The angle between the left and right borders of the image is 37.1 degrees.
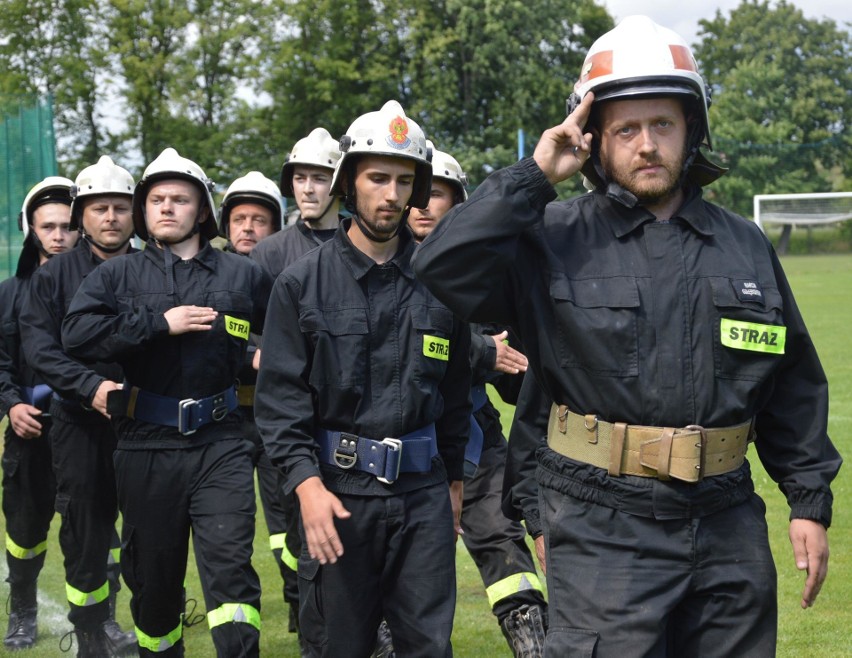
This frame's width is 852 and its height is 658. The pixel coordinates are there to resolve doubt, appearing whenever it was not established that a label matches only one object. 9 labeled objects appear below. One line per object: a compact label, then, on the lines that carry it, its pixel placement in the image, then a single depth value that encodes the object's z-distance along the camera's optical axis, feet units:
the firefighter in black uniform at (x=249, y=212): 28.86
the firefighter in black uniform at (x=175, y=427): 17.99
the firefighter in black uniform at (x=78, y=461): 21.94
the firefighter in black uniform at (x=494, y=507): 19.26
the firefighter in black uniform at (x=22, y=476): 24.61
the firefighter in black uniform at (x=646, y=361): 11.43
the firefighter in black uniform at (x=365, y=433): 15.01
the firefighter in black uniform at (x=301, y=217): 23.42
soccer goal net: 145.52
